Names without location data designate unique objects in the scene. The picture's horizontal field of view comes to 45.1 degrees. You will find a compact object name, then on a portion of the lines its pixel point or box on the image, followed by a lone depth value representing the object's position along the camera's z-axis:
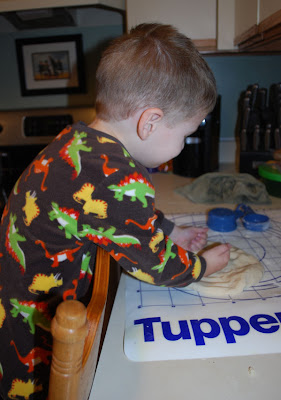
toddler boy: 0.54
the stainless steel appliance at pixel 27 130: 1.62
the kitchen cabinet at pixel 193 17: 1.30
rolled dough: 0.65
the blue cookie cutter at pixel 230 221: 0.91
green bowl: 1.16
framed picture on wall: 1.74
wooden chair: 0.31
